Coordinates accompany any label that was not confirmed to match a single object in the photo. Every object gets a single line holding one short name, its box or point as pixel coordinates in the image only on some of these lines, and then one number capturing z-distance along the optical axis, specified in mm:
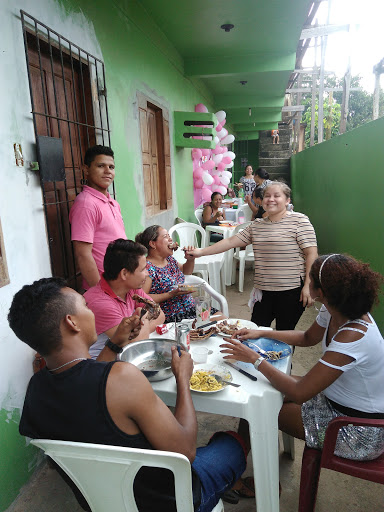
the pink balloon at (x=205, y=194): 7164
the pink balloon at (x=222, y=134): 7973
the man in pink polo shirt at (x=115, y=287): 1812
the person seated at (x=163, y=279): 2545
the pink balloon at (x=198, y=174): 6785
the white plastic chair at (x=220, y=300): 2840
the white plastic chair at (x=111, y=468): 1030
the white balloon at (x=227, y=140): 8386
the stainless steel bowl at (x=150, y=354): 1628
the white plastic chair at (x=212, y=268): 4445
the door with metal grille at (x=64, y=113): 2215
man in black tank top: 1043
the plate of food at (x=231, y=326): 1907
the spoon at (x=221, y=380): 1483
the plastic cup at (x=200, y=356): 1674
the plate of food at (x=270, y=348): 1659
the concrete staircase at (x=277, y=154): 13797
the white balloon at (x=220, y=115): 7707
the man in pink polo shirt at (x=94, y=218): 2269
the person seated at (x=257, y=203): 4932
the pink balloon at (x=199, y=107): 6859
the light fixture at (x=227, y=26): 4450
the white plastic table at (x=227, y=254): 5438
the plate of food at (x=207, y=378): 1447
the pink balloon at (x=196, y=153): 6612
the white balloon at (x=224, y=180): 7965
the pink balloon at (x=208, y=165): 7043
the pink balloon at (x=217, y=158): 7609
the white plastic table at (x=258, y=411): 1405
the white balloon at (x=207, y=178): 6750
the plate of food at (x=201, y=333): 1860
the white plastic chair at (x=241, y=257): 5207
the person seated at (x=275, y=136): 14930
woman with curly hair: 1446
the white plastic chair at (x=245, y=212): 7242
